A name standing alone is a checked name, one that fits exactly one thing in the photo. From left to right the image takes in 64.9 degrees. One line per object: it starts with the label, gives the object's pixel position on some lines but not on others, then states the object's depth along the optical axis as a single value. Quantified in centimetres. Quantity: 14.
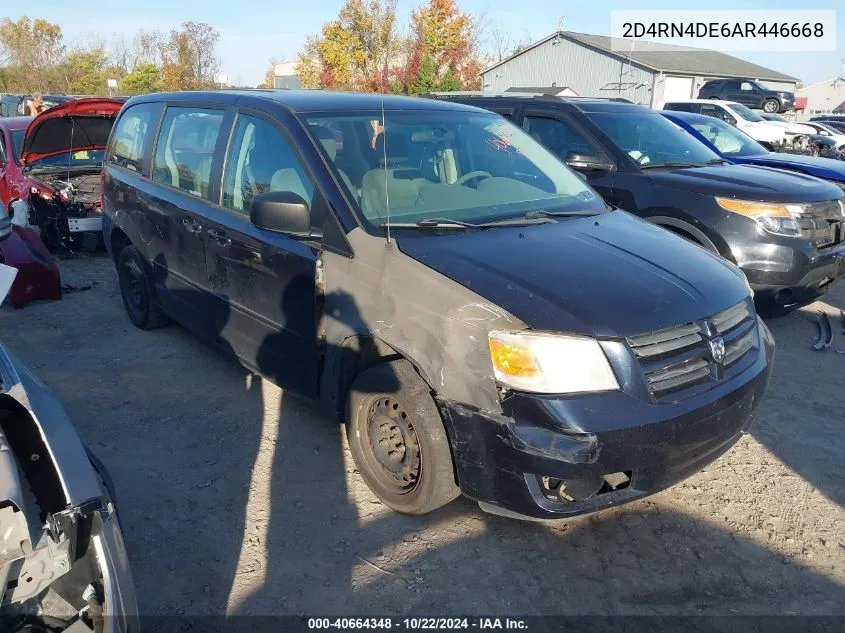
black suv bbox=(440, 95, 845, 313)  518
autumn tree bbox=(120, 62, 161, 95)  3872
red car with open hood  784
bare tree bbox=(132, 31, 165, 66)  4254
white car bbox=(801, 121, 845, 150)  2080
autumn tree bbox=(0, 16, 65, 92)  4022
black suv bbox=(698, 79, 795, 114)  2841
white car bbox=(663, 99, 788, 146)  1809
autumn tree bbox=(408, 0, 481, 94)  3647
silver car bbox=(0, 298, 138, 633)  165
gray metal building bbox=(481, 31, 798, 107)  3712
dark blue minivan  253
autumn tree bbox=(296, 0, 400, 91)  3656
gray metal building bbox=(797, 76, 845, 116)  5678
